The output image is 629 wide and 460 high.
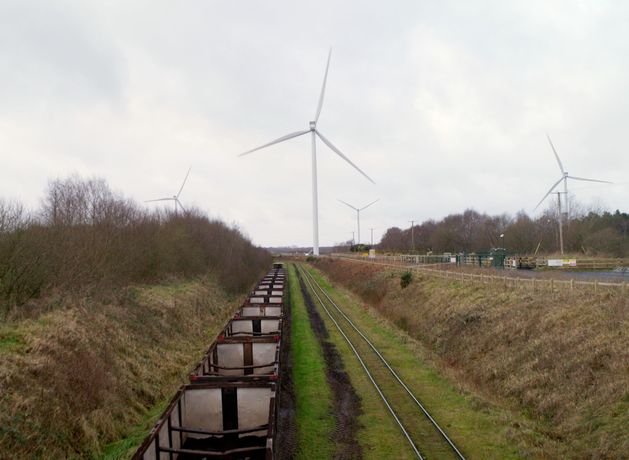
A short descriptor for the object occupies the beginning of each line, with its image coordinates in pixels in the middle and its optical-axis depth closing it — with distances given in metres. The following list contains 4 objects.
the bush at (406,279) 35.72
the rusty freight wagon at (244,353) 14.76
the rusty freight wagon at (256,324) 19.88
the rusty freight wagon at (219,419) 8.83
